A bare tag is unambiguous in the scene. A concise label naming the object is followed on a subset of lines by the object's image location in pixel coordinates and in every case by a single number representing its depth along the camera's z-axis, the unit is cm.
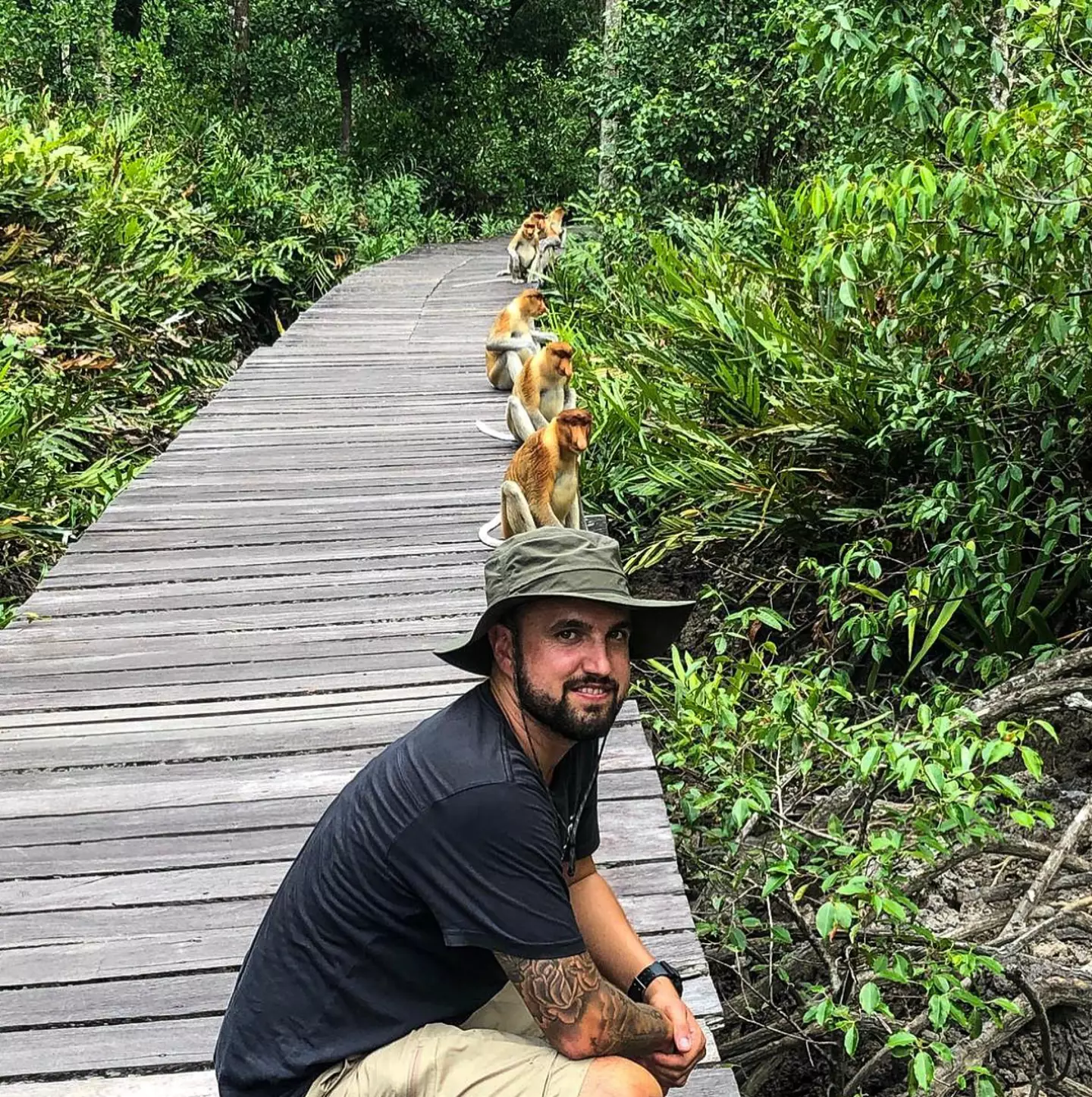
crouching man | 171
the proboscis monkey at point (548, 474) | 449
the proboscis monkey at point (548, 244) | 1191
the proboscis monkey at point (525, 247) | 1164
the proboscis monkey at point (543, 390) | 562
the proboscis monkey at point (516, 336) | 732
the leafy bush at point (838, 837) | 258
